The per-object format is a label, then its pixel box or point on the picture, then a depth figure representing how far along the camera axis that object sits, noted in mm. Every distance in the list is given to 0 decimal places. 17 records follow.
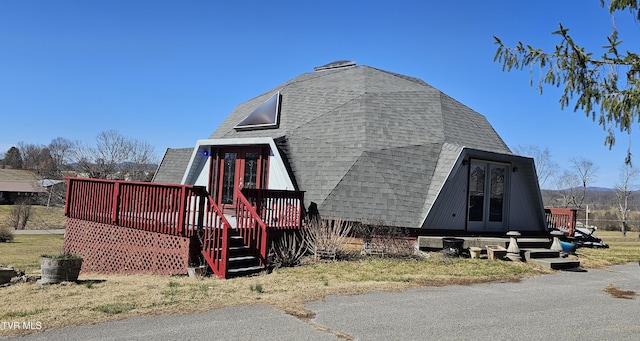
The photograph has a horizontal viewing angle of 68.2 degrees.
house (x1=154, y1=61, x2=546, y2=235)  13898
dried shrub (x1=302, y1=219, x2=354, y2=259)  12227
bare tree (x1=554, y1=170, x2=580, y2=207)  53225
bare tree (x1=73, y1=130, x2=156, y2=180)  42469
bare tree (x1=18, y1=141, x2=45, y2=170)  98688
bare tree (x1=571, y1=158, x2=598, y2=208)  51781
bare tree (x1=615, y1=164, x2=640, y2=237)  46662
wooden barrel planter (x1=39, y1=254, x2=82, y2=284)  9444
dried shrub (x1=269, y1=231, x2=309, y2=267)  11375
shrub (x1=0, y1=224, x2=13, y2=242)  28178
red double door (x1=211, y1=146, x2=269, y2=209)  15562
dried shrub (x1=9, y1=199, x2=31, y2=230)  40406
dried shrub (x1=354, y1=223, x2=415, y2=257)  13000
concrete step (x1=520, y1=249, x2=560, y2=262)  13046
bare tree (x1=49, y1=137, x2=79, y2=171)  55594
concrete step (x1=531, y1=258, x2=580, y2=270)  12445
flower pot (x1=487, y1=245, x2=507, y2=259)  13086
